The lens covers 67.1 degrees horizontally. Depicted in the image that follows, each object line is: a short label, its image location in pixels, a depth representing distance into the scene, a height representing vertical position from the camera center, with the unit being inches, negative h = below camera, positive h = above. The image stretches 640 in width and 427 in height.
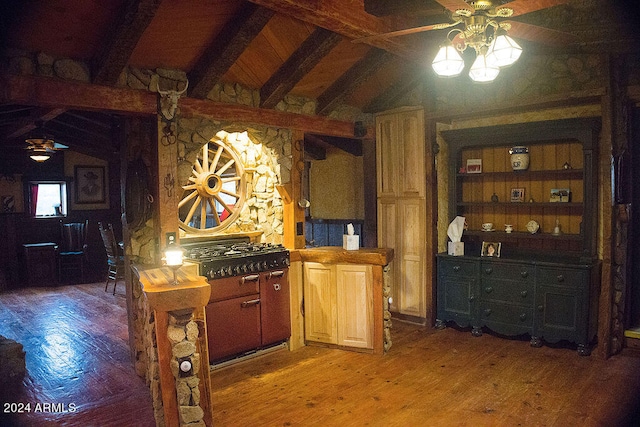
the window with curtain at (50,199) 358.3 +12.2
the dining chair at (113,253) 301.1 -25.2
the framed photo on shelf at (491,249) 203.8 -18.1
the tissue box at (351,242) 188.1 -12.9
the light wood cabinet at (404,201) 217.2 +3.1
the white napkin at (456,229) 214.2 -9.7
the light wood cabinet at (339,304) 182.5 -36.7
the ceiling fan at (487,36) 96.5 +39.5
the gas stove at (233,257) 165.6 -16.3
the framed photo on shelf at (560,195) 191.9 +4.0
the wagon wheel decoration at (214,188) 196.7 +10.2
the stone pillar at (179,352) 115.9 -34.0
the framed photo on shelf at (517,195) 205.3 +4.7
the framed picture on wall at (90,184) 368.2 +23.3
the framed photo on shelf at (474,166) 213.6 +18.3
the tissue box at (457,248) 210.1 -17.9
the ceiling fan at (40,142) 262.2 +40.0
